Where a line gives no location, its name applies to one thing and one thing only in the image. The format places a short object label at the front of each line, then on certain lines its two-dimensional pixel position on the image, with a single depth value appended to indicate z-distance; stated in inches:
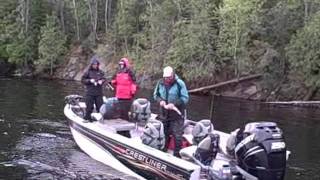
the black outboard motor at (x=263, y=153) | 333.1
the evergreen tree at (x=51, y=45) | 2048.5
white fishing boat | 335.3
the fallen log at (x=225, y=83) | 1496.2
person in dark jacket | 534.0
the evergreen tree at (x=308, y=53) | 1330.0
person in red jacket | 515.5
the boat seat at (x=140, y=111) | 515.8
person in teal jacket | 423.8
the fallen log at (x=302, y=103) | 1235.5
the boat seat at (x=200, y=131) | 439.6
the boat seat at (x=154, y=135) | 421.3
